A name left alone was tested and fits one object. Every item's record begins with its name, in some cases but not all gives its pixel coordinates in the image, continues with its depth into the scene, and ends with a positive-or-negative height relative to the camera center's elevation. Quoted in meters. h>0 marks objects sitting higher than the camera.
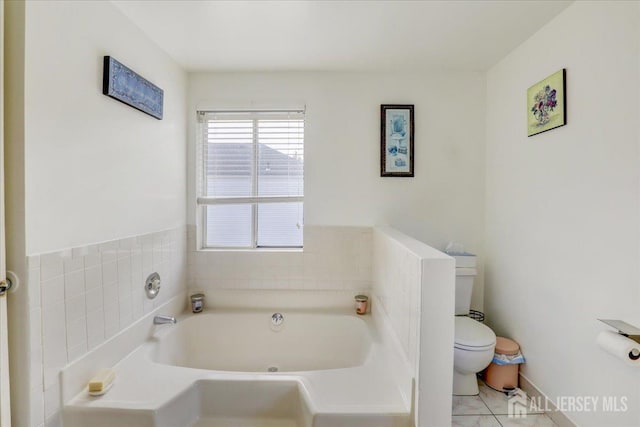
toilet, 1.78 -0.88
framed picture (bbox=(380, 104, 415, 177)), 2.40 +0.62
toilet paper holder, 1.19 -0.50
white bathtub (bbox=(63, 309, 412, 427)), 1.27 -0.89
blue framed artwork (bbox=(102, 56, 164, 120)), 1.49 +0.69
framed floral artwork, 1.60 +0.62
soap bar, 1.34 -0.82
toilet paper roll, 1.17 -0.57
